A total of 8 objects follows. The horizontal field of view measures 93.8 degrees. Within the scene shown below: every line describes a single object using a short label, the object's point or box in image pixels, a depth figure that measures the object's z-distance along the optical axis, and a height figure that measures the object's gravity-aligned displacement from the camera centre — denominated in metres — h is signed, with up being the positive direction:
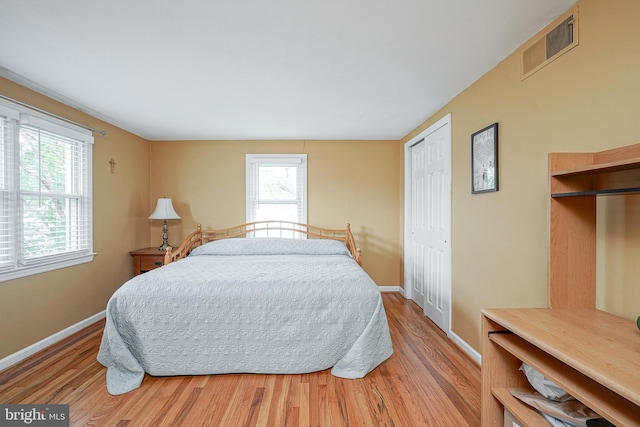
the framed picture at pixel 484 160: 2.19 +0.41
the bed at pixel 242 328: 2.17 -0.85
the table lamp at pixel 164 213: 3.96 -0.01
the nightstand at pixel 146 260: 3.79 -0.61
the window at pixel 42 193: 2.39 +0.17
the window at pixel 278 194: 4.38 +0.27
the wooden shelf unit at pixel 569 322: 1.03 -0.46
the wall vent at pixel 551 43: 1.57 +0.97
